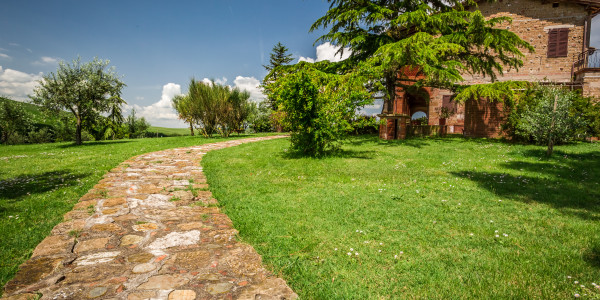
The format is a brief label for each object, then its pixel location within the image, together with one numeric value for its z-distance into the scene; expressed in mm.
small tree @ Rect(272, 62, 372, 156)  9227
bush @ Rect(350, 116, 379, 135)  9844
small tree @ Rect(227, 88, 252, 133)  25772
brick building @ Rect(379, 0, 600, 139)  17359
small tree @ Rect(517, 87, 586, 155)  9344
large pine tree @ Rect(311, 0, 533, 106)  13133
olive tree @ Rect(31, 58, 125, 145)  17844
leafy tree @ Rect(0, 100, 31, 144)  25031
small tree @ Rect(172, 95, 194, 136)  23050
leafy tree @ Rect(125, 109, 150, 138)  44481
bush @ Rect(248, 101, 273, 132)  35438
